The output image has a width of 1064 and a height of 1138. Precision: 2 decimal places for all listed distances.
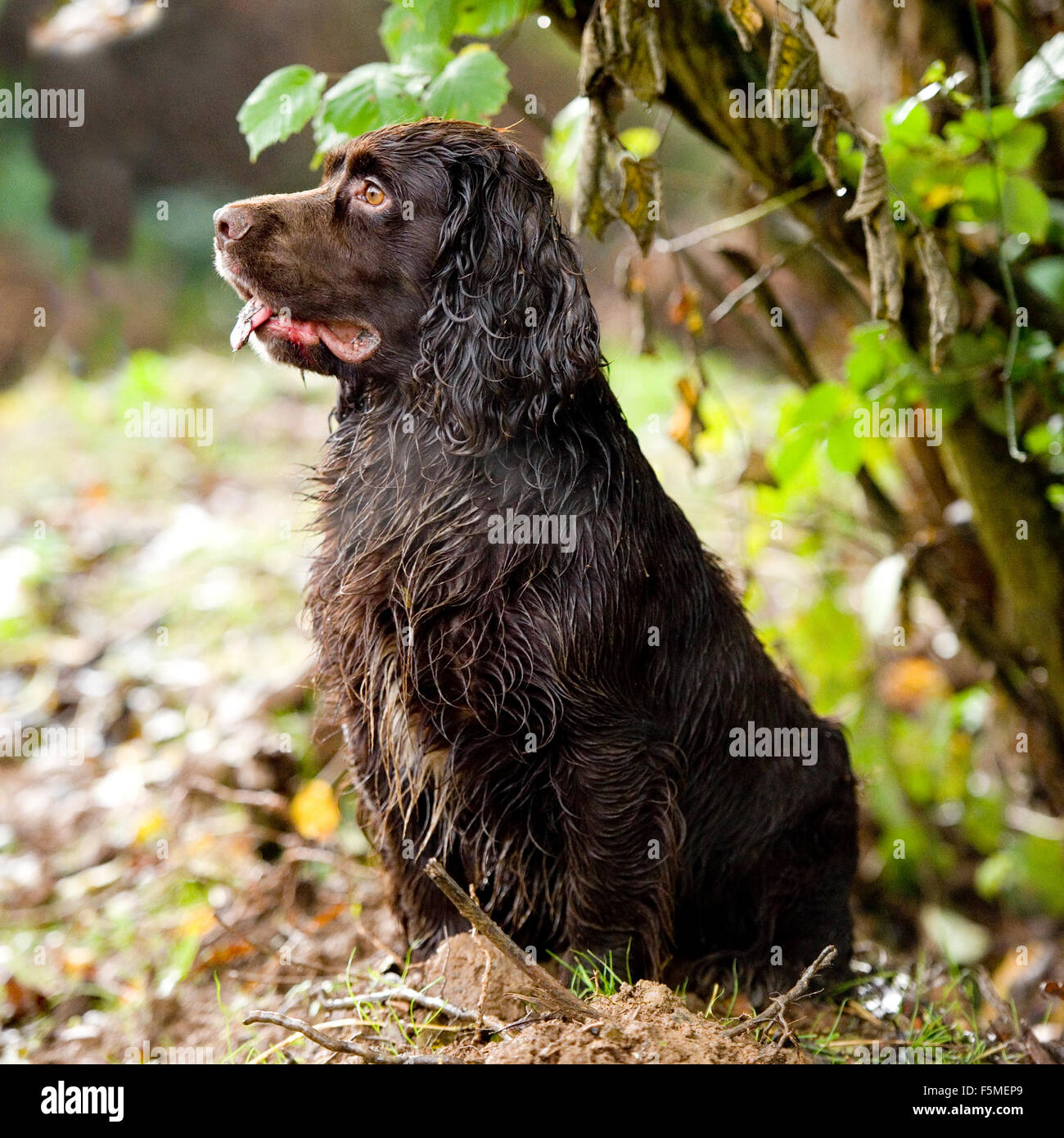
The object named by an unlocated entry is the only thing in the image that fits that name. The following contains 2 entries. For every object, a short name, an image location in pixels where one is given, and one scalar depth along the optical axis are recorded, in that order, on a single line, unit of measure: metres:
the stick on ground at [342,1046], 2.22
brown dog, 2.59
